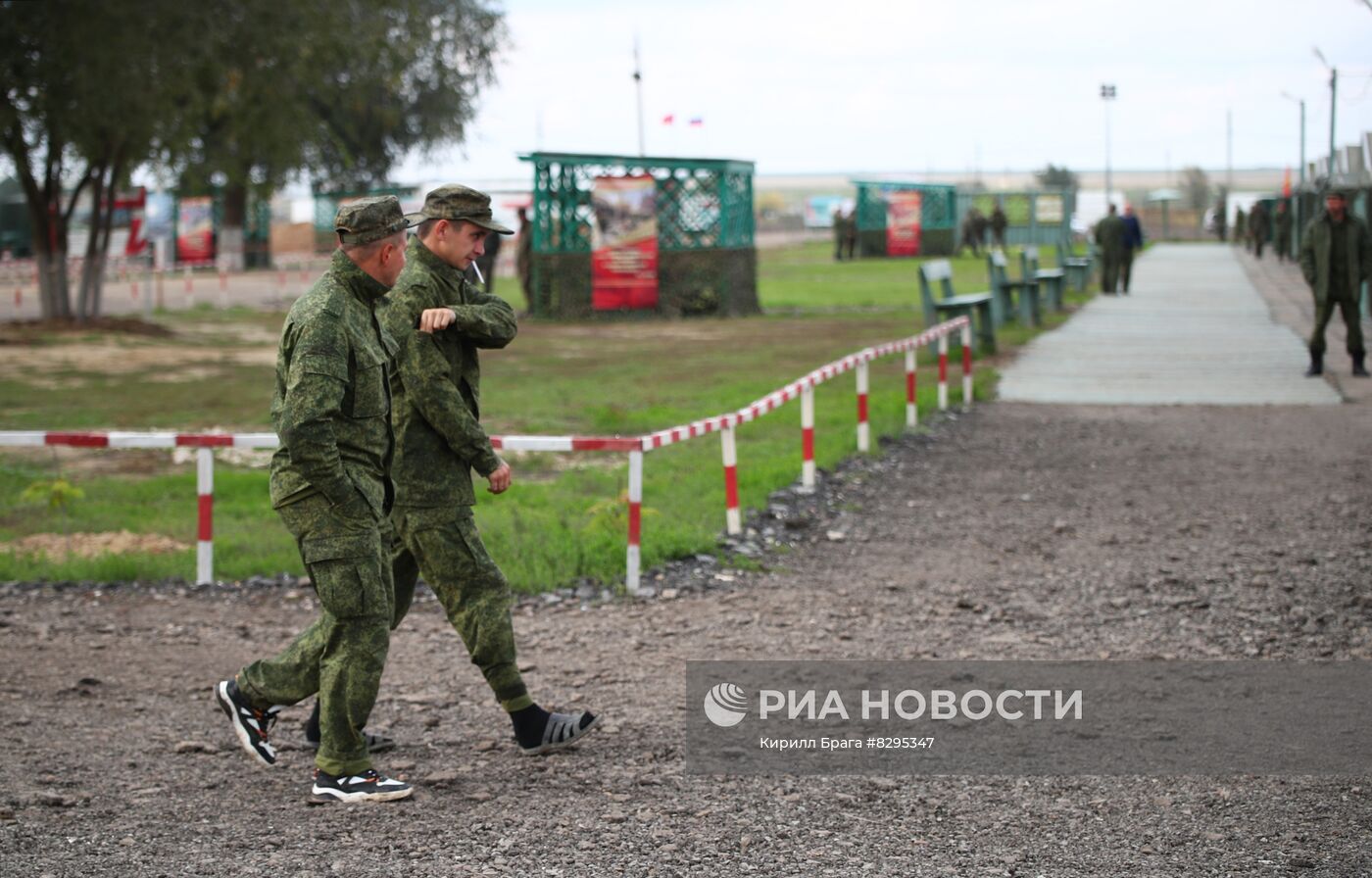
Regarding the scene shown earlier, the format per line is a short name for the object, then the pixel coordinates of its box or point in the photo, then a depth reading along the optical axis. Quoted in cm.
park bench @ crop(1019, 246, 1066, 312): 2722
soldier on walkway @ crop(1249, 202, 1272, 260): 5347
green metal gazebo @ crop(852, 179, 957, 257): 5897
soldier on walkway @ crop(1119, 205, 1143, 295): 3400
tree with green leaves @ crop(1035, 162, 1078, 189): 13900
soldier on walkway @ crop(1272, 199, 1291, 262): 5122
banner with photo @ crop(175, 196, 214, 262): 5578
